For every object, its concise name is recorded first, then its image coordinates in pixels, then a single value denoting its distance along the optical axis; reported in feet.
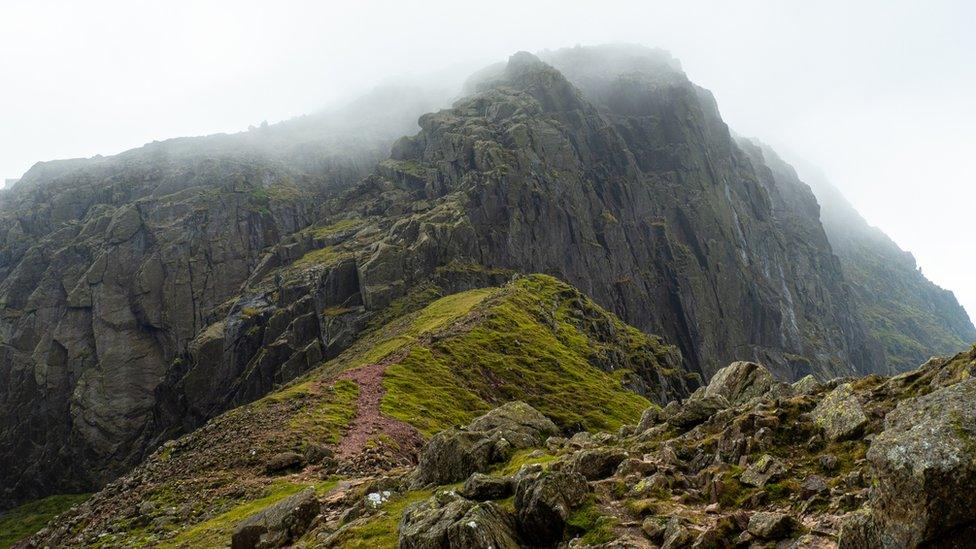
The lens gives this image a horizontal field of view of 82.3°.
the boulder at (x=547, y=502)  69.87
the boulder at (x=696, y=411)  107.65
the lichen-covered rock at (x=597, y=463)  86.17
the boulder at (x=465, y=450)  109.40
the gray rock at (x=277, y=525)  97.50
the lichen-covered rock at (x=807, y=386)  102.61
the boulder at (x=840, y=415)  75.00
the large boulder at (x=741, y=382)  138.21
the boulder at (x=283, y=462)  151.22
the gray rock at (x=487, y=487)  82.99
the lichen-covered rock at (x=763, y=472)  69.62
